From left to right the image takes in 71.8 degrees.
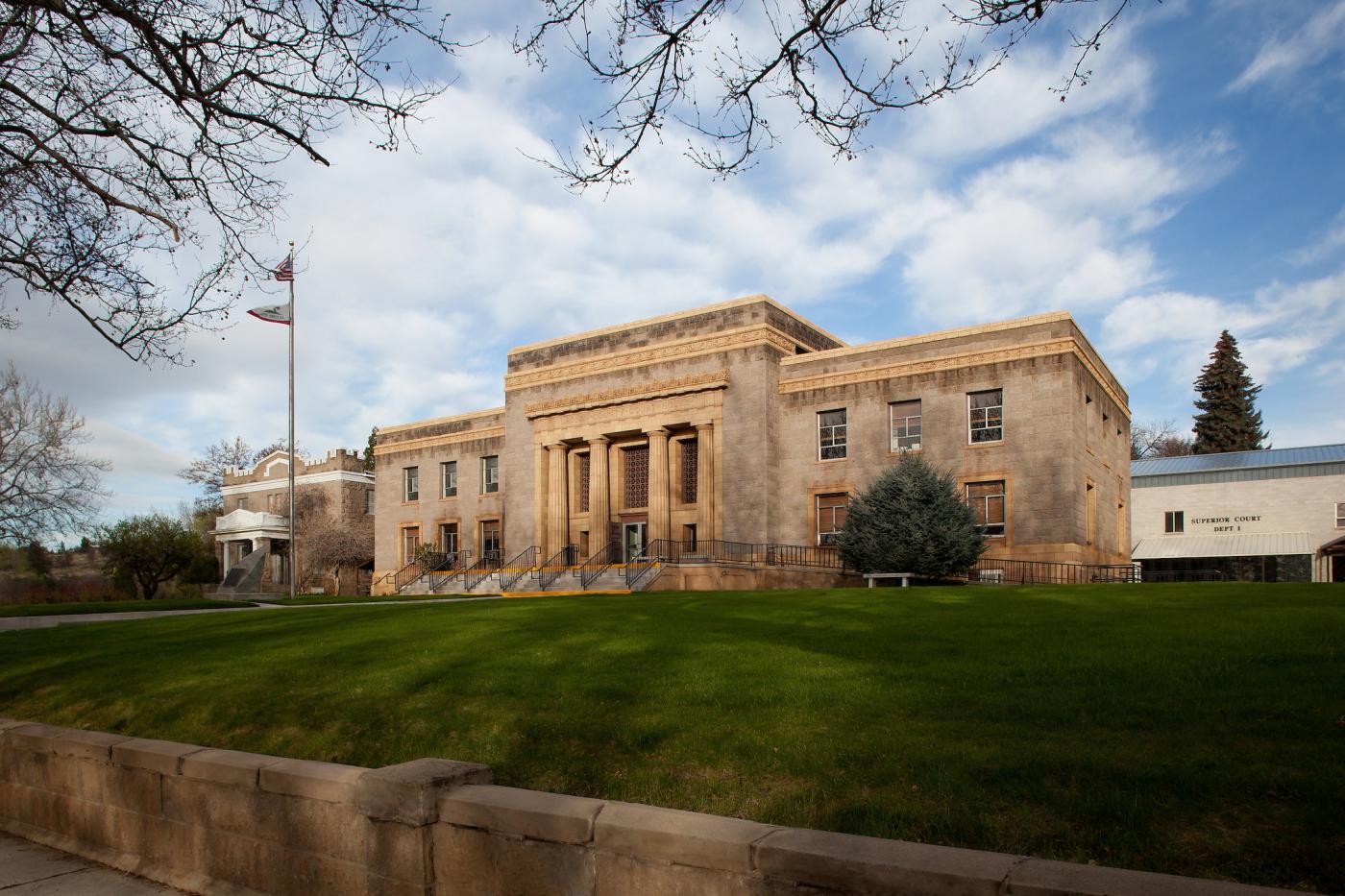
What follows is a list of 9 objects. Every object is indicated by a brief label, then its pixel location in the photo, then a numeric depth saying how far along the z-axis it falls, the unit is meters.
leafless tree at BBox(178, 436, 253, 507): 81.62
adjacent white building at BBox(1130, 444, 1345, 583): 41.53
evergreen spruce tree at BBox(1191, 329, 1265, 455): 61.31
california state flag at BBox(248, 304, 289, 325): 35.59
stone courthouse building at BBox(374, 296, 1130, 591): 29.94
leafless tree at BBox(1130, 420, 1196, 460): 75.00
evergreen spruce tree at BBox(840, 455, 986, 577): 26.56
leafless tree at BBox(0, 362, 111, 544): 42.19
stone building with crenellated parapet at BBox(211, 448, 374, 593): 58.72
